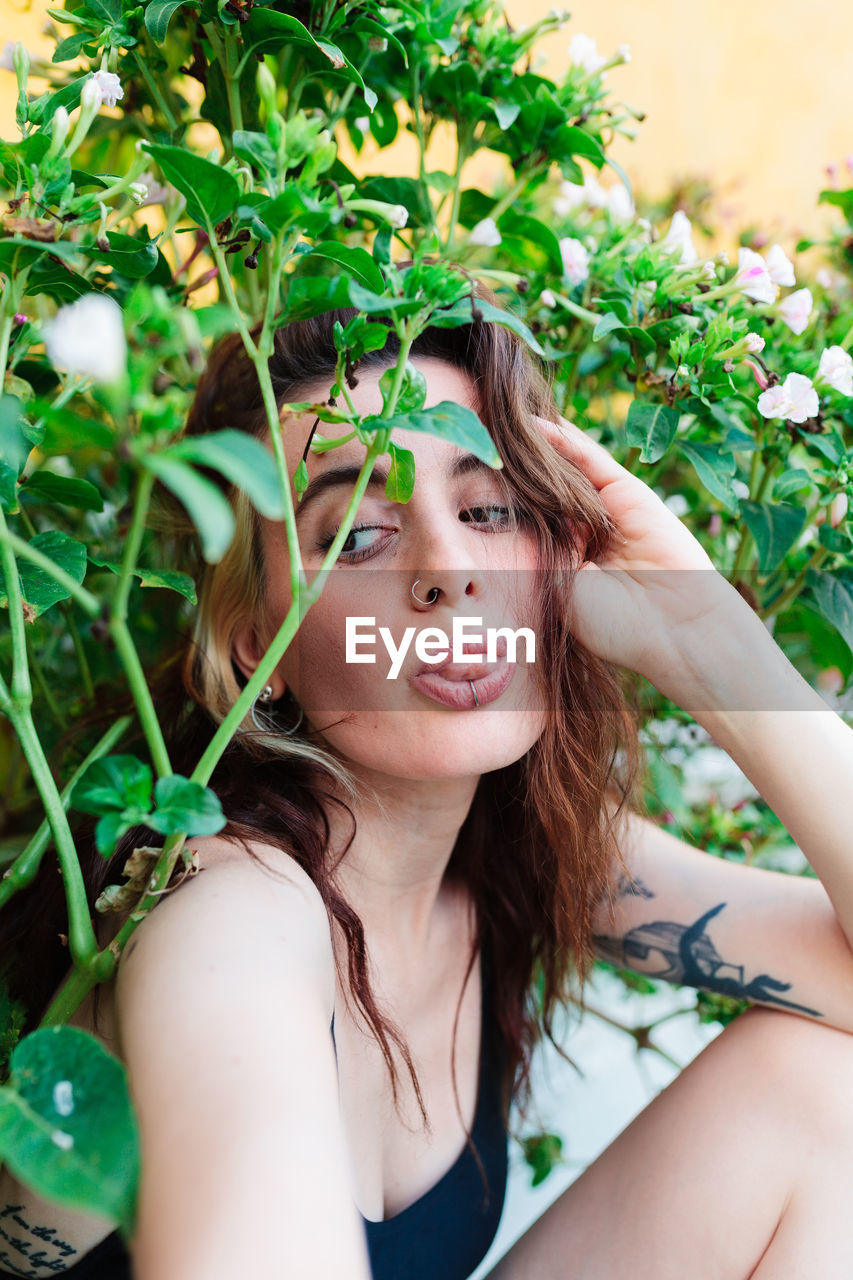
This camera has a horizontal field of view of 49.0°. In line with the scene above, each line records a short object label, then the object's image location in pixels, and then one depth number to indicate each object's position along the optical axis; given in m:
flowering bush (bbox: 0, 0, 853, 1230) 0.47
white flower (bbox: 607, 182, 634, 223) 1.07
